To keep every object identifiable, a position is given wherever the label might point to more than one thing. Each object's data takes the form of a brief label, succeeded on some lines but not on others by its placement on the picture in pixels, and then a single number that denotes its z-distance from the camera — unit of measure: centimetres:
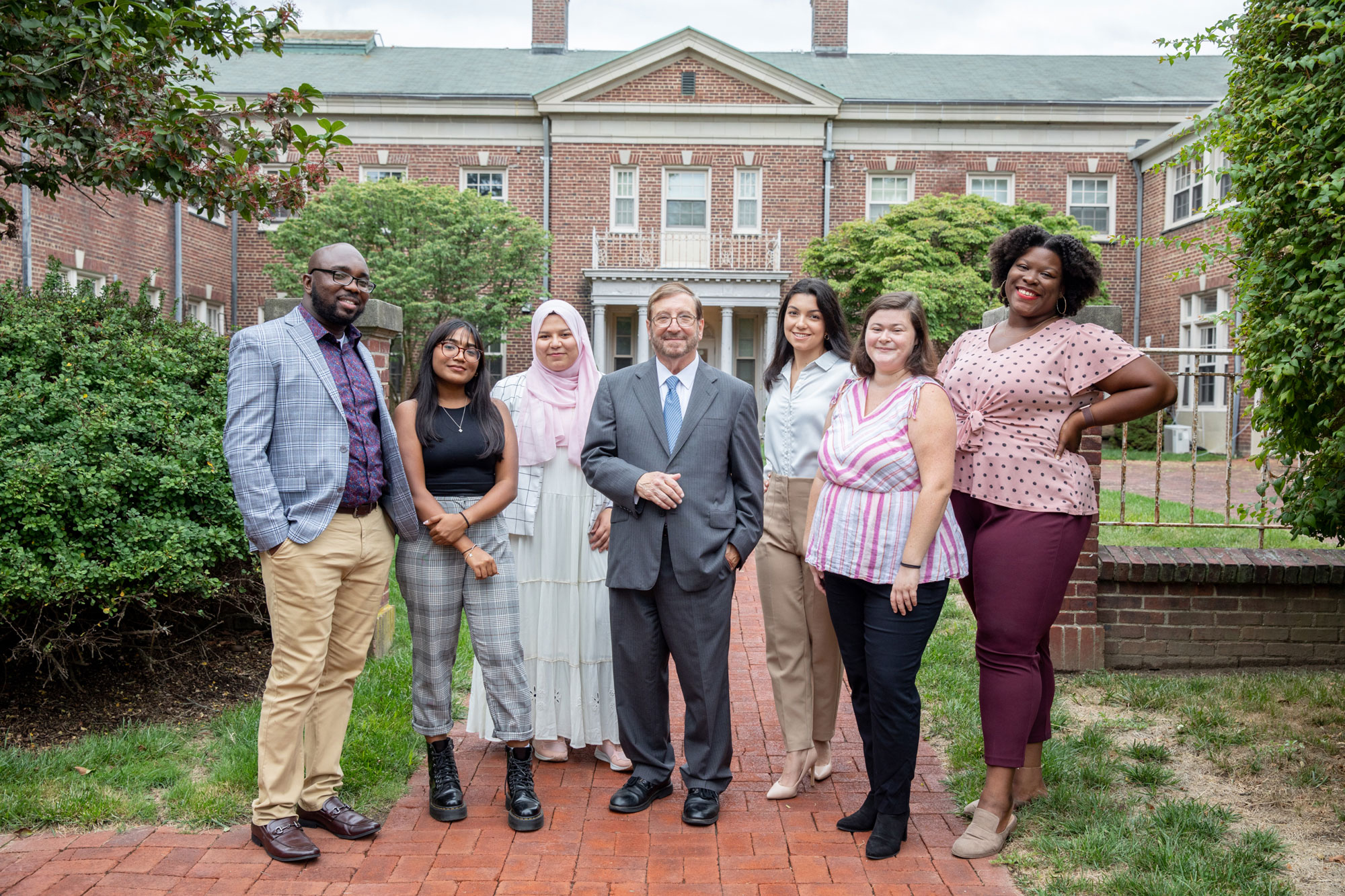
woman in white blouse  383
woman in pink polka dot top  334
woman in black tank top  367
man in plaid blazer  325
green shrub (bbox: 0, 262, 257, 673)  394
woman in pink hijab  411
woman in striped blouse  327
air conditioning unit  2072
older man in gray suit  362
